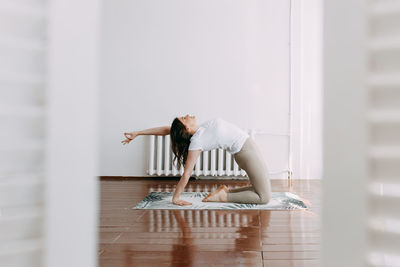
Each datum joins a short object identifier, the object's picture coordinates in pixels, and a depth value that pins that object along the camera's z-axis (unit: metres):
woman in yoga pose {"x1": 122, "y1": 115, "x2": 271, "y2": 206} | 2.39
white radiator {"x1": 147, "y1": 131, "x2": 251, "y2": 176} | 3.55
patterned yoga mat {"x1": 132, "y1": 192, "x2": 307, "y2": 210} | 2.23
